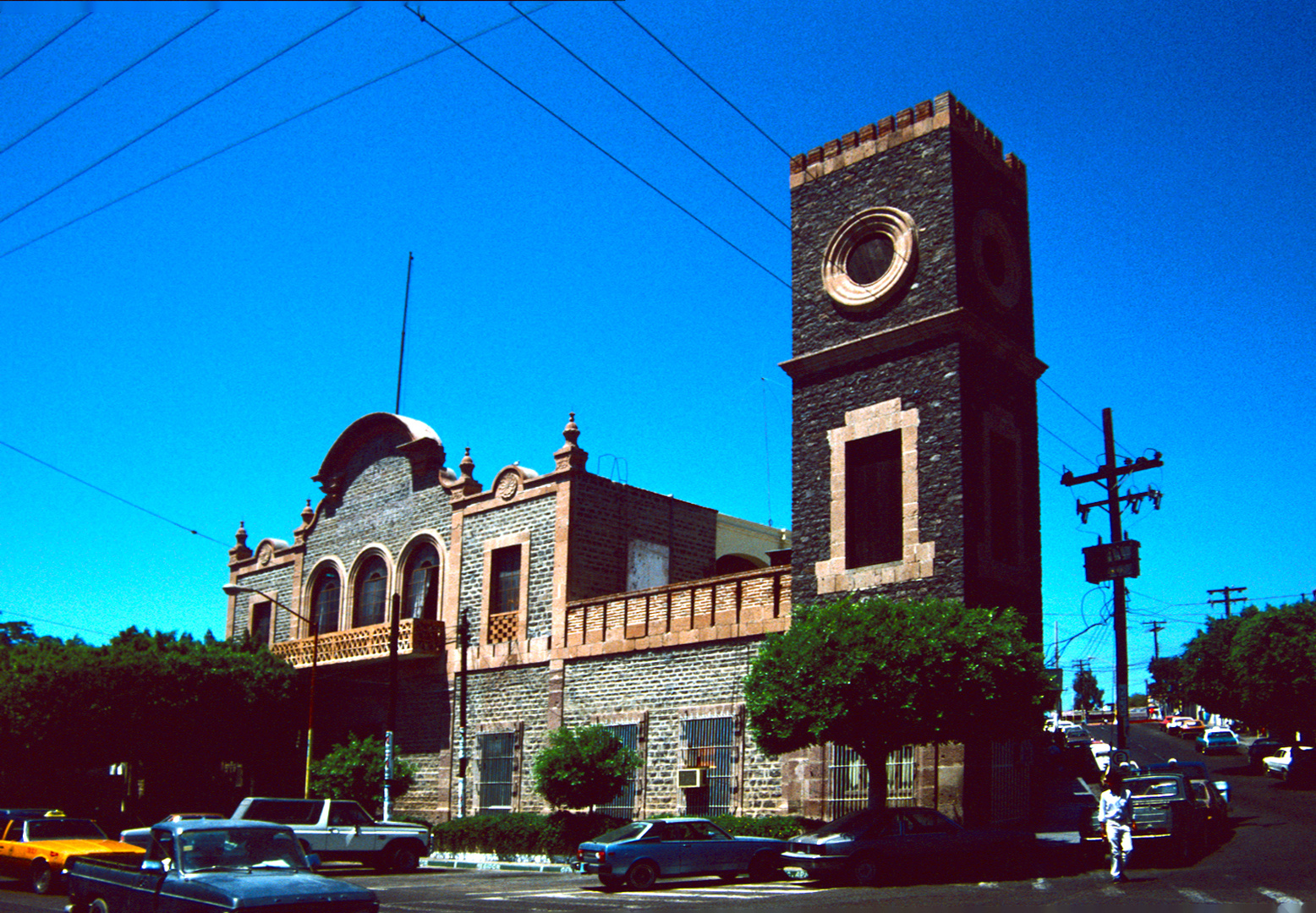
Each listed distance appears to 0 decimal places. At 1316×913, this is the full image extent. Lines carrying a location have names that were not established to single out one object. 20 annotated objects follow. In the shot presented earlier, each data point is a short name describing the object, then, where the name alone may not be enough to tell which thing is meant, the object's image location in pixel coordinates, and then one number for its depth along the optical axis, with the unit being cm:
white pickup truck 2350
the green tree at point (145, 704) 3234
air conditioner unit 2647
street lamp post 3219
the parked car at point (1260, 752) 4428
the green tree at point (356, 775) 3077
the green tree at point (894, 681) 1986
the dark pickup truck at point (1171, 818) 1895
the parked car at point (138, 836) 1342
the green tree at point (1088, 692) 9969
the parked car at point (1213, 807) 2231
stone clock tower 2402
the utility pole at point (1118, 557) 2739
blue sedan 1988
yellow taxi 1927
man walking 1730
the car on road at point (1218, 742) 5444
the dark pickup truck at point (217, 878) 1085
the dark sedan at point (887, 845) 1859
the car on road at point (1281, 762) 3966
